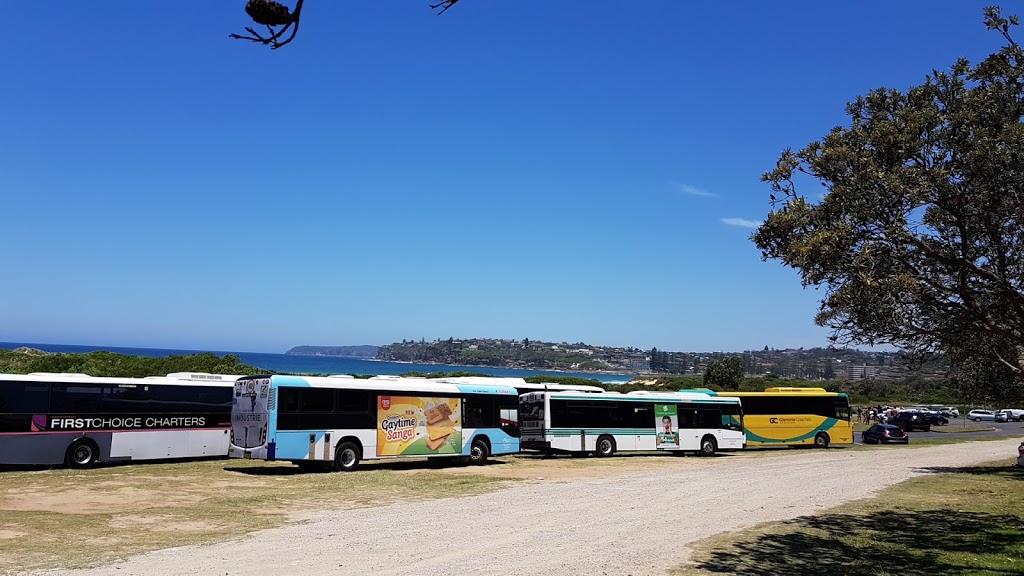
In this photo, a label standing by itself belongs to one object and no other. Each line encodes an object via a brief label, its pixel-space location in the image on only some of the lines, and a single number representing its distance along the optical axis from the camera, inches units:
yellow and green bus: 1530.5
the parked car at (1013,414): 3230.8
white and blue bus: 874.8
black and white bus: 834.8
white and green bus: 1238.3
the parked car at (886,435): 1756.9
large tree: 409.4
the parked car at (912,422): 2354.8
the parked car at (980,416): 3051.2
